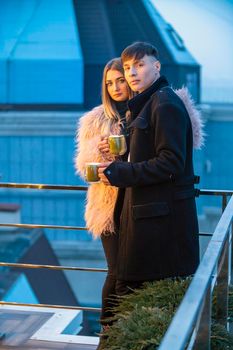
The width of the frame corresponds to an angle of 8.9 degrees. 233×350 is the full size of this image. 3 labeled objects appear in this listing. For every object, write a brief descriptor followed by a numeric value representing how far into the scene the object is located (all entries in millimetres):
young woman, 7344
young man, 6956
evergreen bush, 6457
